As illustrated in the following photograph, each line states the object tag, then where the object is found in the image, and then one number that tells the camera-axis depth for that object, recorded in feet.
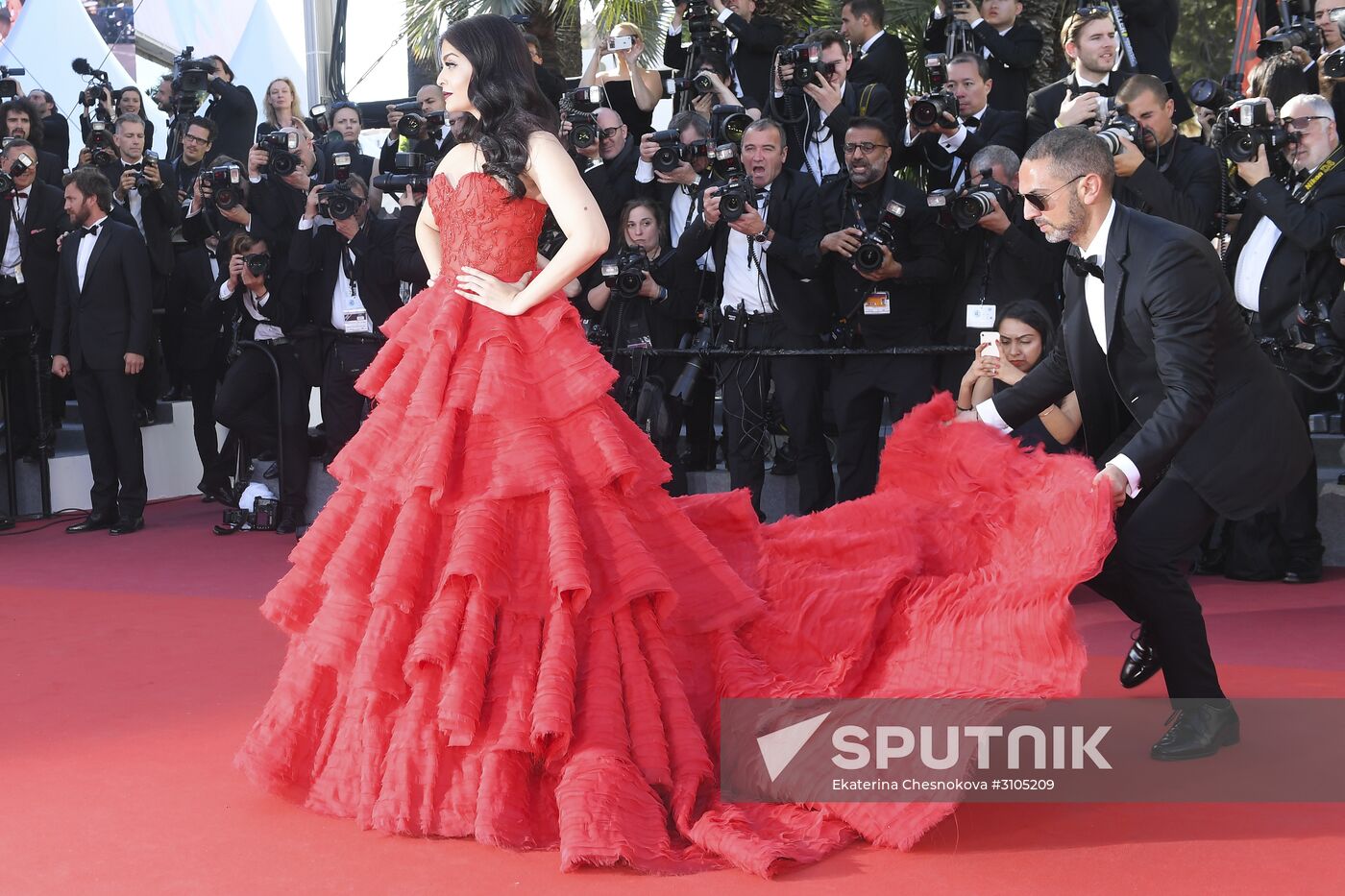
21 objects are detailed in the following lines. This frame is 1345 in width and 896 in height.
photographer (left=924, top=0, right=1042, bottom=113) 22.61
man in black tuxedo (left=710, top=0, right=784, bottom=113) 24.04
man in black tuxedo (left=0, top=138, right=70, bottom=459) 25.39
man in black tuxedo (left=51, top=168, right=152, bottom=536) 24.06
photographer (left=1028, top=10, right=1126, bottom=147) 20.02
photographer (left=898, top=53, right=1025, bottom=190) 20.45
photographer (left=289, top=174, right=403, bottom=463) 22.39
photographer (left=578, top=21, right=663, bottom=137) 24.11
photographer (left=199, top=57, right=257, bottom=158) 29.66
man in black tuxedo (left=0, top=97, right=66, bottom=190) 27.37
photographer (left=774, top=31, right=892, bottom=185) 20.90
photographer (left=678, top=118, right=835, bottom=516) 19.75
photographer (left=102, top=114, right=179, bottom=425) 25.18
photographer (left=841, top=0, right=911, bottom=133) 22.91
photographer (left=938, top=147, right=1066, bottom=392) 18.31
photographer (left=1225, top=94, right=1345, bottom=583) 17.28
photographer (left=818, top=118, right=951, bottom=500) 19.03
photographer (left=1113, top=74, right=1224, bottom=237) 18.30
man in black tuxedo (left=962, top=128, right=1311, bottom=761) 10.74
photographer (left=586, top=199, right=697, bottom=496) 20.43
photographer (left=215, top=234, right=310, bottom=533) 23.52
